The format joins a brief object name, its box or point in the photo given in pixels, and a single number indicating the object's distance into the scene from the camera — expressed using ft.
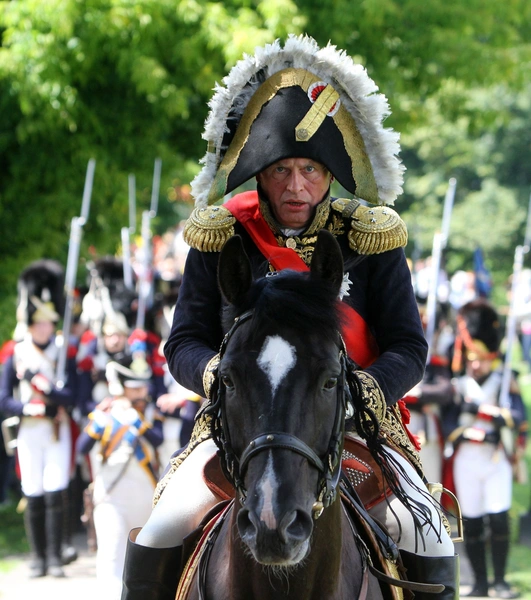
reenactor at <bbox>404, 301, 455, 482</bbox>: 67.87
